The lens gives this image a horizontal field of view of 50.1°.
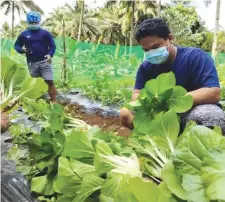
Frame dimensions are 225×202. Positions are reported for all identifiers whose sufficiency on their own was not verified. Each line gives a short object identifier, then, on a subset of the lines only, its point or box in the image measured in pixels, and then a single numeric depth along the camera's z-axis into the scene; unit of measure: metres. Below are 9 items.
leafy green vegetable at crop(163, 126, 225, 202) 0.63
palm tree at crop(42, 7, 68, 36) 23.20
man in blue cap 3.23
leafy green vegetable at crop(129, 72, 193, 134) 1.10
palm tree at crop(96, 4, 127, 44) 22.31
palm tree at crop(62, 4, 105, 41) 22.82
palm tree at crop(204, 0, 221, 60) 6.97
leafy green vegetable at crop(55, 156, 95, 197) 0.99
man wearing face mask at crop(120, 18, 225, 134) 1.34
